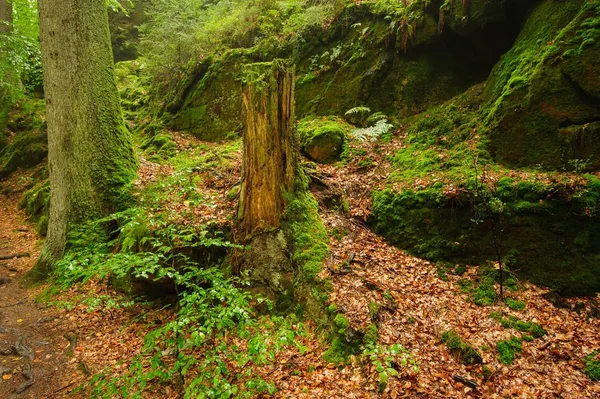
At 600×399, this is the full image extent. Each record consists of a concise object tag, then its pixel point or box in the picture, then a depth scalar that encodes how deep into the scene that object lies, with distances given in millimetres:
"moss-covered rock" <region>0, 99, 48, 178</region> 12820
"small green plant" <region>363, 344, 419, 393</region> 3514
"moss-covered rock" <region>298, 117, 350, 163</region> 8070
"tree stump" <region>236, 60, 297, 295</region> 5086
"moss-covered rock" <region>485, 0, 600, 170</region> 5203
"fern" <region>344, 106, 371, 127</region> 8828
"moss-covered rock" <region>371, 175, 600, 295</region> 4473
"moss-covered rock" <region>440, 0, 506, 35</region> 7043
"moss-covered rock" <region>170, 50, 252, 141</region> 11055
